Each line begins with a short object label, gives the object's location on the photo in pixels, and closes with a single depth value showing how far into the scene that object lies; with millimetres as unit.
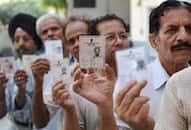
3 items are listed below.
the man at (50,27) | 3484
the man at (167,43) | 2406
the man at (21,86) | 3635
